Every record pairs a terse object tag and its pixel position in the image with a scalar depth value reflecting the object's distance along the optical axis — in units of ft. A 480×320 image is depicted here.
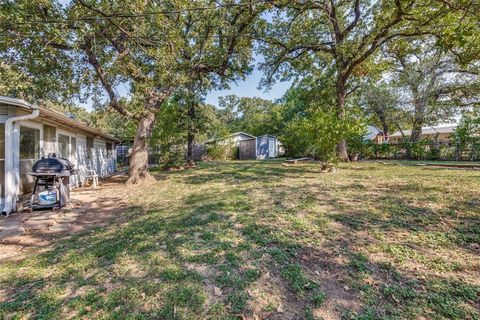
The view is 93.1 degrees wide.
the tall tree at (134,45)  18.53
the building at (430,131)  87.40
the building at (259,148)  74.90
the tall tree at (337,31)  29.94
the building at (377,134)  95.14
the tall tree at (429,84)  48.28
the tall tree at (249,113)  86.64
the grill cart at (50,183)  16.53
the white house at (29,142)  15.76
